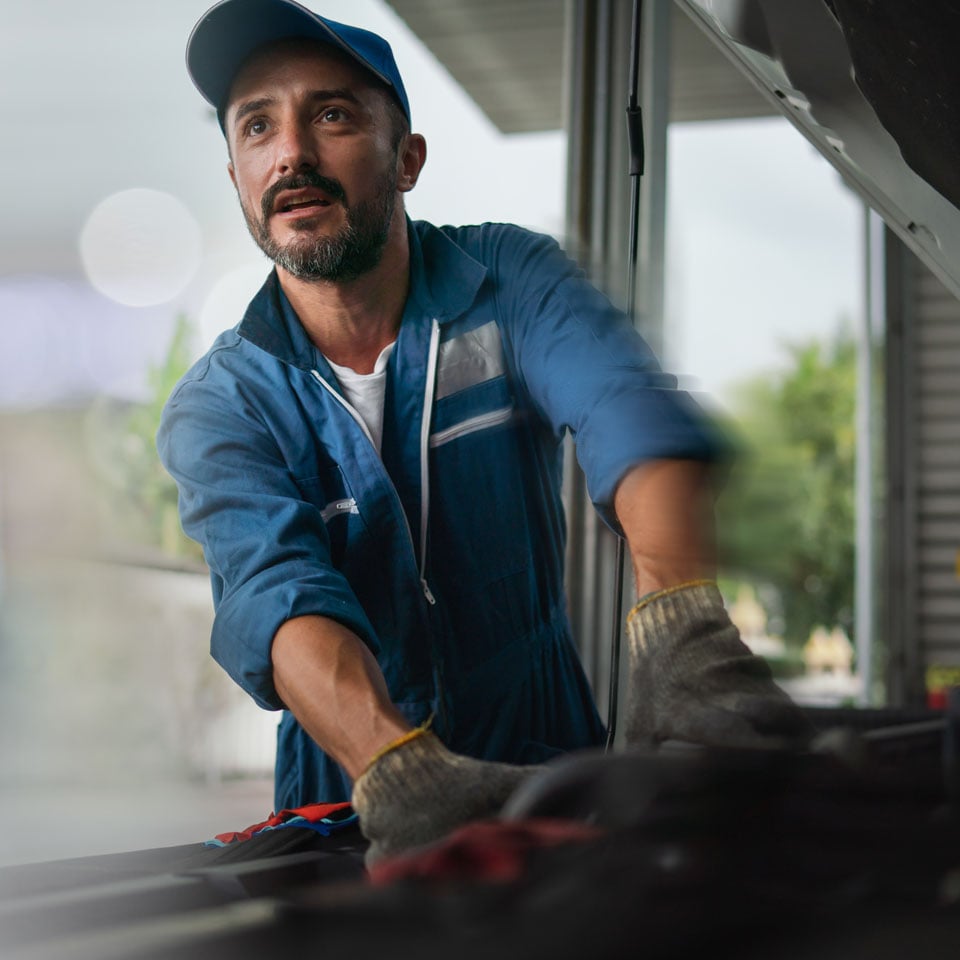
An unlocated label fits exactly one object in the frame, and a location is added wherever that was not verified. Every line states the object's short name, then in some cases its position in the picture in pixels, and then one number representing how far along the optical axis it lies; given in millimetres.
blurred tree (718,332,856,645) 11852
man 1116
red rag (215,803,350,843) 1041
